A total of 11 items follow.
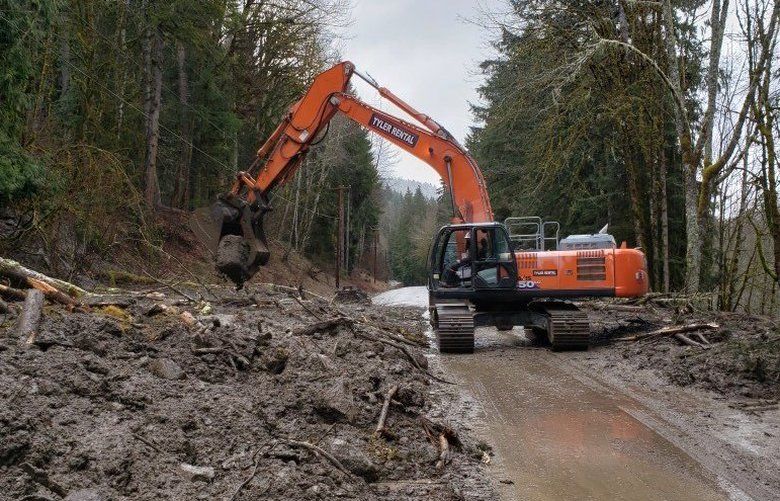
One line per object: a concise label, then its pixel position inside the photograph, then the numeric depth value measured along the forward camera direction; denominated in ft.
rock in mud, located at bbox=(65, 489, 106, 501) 10.55
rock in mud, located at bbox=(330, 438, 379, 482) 14.11
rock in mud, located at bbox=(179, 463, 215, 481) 12.22
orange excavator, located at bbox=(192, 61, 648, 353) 34.73
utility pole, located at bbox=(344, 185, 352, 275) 163.53
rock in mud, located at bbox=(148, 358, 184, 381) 17.98
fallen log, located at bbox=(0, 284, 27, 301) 23.02
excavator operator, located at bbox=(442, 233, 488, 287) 35.73
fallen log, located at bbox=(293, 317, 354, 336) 30.45
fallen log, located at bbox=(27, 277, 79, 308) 24.50
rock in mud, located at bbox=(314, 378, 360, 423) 17.01
